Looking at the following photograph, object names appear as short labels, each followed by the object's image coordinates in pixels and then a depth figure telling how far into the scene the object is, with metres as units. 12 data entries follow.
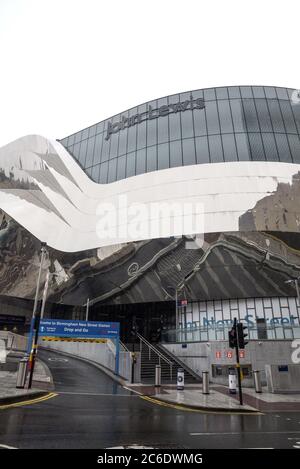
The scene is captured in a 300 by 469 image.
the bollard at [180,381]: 18.23
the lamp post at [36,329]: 16.83
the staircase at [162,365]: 24.06
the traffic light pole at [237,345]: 13.99
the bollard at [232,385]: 17.88
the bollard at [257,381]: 19.06
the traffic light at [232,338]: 15.84
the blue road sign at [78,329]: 21.30
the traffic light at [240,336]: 15.55
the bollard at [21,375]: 14.96
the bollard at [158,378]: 20.33
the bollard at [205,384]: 17.30
